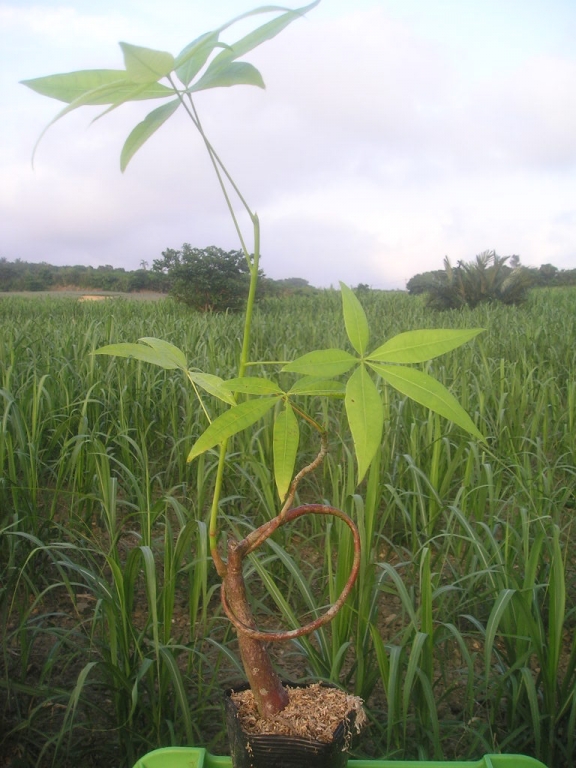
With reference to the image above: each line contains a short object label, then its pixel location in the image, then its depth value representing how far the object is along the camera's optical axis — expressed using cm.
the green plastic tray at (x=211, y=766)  71
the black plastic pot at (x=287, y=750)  64
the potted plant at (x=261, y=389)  49
